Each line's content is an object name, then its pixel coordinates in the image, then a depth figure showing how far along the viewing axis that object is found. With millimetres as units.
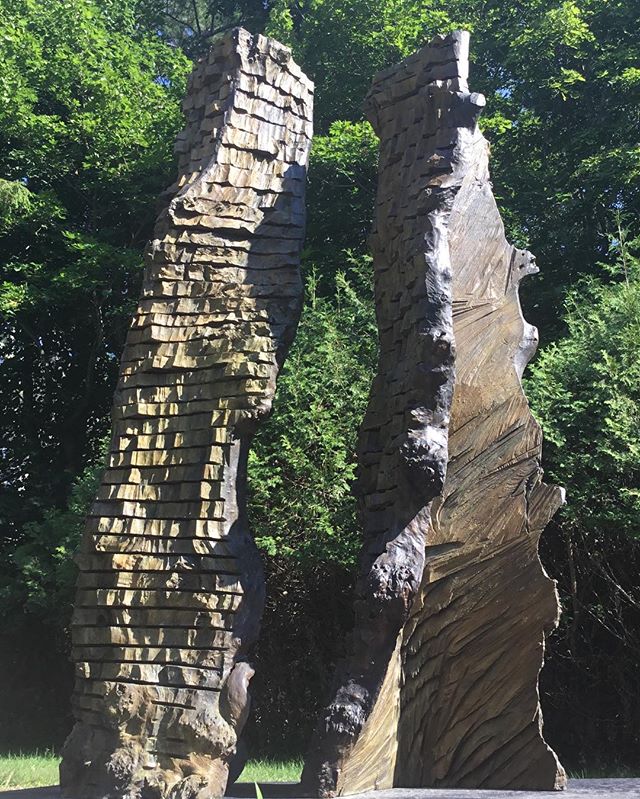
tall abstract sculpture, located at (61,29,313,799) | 4586
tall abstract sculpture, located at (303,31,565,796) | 4457
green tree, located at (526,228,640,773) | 8930
